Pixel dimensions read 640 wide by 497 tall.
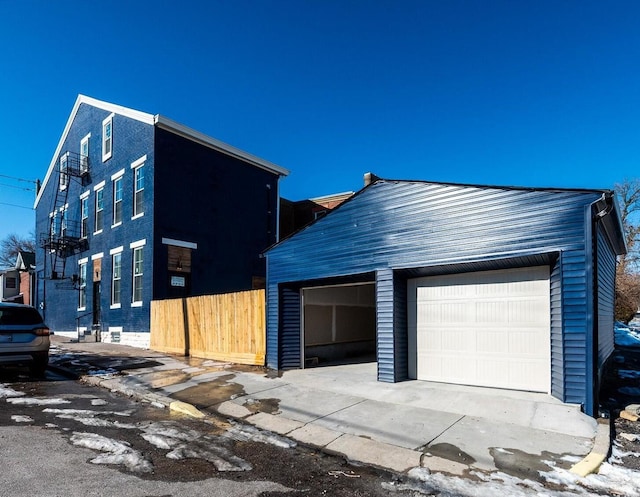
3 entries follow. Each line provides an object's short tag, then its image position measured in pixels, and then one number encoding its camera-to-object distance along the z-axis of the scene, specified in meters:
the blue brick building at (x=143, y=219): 17.20
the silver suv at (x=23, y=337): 9.62
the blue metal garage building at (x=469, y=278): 7.09
